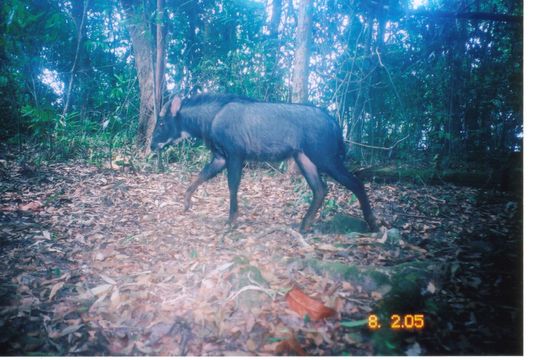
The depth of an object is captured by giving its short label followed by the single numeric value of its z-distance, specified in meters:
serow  3.62
